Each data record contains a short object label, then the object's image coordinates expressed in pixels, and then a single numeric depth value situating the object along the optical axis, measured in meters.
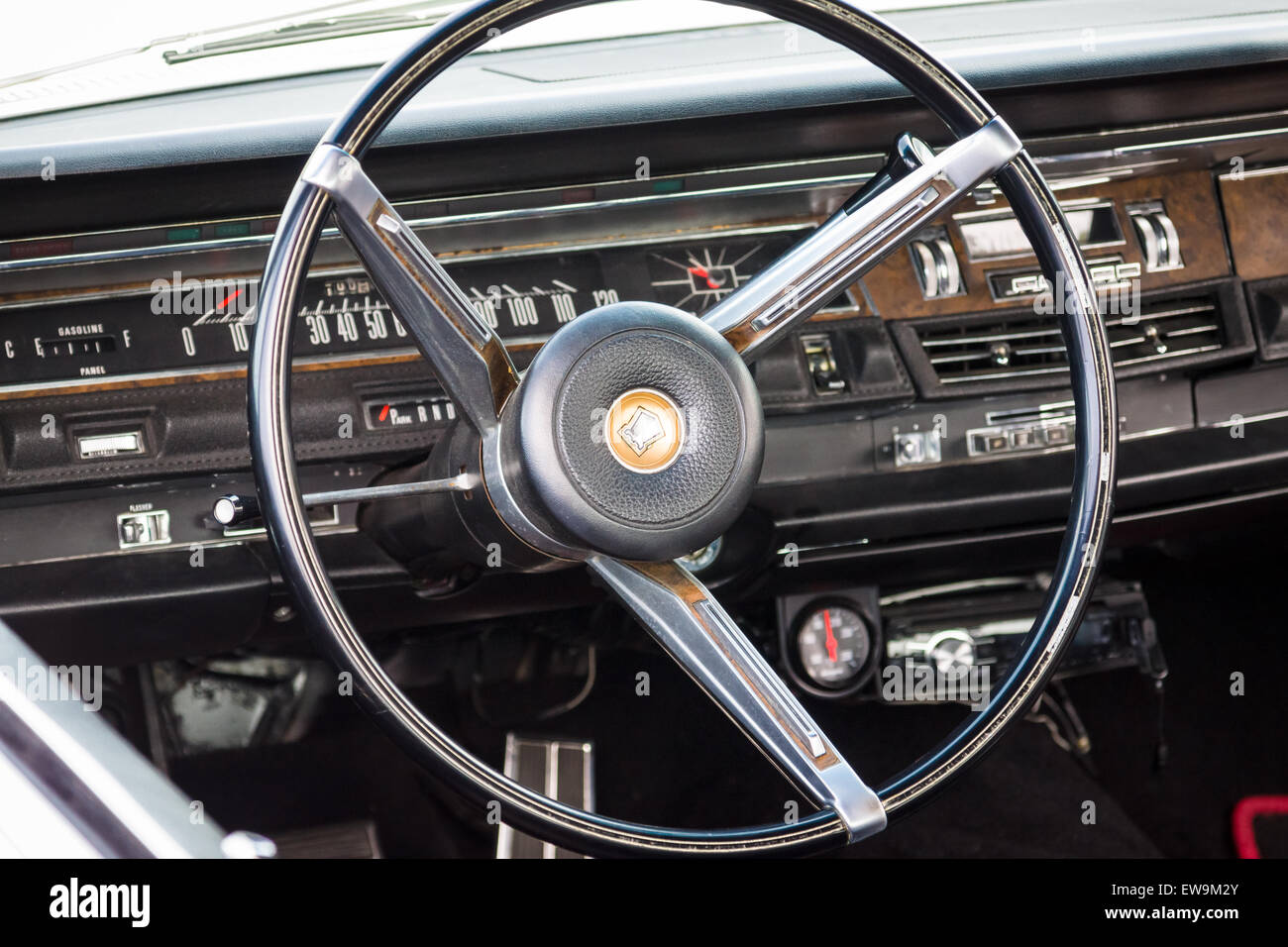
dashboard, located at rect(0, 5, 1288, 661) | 1.55
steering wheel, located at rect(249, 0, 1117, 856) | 1.09
